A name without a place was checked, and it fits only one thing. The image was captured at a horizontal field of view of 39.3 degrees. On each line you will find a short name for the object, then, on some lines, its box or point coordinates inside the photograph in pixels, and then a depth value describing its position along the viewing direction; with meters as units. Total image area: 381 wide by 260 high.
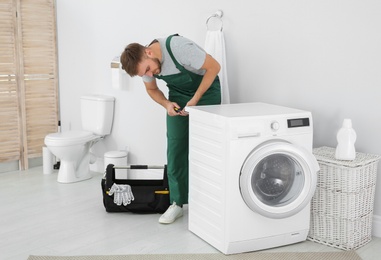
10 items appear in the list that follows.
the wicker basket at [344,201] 2.94
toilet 4.30
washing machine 2.78
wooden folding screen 4.59
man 3.02
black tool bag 3.51
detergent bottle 2.96
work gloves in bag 3.50
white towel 3.62
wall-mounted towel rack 3.68
